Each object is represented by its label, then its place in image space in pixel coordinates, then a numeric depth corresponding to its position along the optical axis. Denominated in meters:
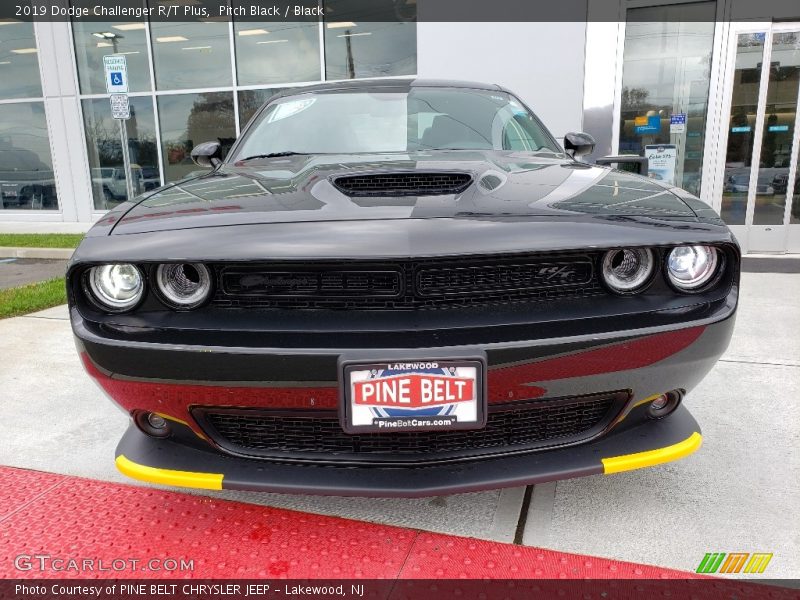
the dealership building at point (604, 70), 6.39
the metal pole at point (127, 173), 6.75
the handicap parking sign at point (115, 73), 6.04
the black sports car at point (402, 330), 1.45
